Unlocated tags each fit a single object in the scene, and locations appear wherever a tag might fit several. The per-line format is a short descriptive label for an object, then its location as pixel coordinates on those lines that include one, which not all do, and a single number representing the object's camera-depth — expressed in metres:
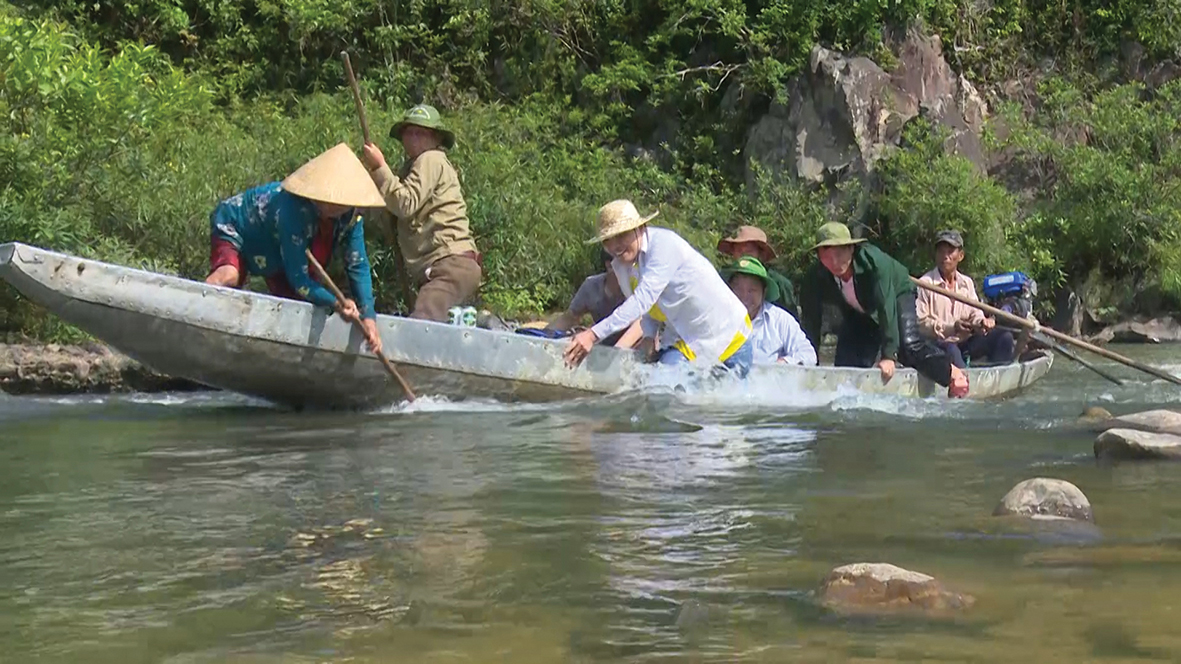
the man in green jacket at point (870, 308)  8.94
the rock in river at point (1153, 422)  6.75
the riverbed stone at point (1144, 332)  15.33
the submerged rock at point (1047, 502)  4.81
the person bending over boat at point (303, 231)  7.54
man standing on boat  9.05
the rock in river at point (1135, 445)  6.17
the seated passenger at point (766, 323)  9.21
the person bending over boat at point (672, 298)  8.05
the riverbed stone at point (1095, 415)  7.88
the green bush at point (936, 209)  15.40
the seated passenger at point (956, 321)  10.19
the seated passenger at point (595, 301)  9.09
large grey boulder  16.52
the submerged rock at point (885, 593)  3.63
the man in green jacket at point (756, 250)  9.79
